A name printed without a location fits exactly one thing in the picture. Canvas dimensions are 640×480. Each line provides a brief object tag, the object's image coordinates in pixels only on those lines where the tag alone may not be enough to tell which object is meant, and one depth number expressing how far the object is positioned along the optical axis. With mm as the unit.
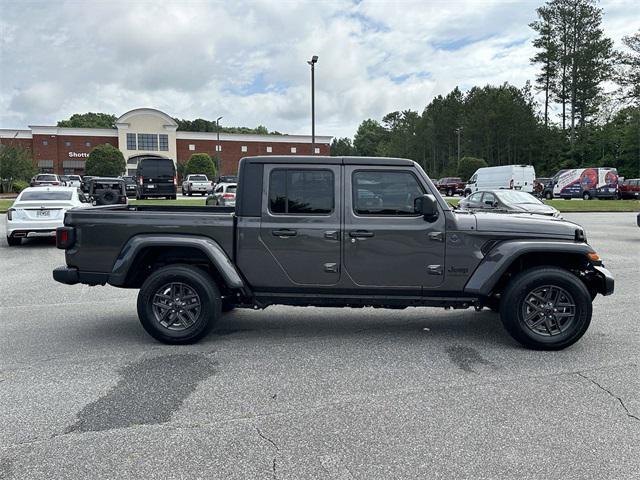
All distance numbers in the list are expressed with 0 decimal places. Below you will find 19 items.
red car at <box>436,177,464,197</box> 47688
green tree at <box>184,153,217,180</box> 66250
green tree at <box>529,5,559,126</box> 63906
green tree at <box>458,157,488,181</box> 63000
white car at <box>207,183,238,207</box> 20062
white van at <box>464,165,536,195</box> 36156
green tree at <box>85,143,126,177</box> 63000
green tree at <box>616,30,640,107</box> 55812
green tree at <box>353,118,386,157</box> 126688
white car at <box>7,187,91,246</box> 12422
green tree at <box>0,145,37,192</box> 42812
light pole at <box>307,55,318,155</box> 23766
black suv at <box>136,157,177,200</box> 30469
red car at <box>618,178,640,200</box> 37562
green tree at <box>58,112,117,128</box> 115250
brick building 71312
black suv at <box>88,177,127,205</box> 21625
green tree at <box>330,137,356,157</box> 135000
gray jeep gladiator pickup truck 5180
